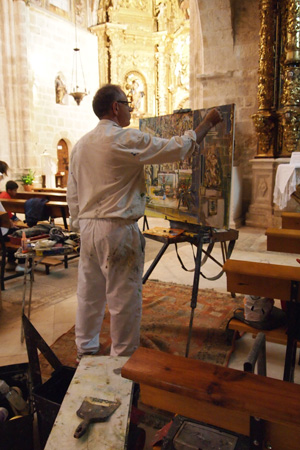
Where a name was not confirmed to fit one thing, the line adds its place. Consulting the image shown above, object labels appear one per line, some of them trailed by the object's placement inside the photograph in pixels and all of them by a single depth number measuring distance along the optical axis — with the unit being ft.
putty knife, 4.33
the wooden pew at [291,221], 10.37
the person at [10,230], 14.76
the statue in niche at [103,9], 53.52
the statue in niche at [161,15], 54.29
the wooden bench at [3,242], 13.29
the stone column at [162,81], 55.47
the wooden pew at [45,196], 20.73
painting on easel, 9.11
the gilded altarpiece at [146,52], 53.57
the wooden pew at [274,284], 6.04
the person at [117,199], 6.84
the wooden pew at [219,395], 3.19
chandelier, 50.45
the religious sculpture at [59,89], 48.27
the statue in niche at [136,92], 56.08
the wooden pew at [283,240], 8.47
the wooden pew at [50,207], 16.65
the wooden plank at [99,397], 4.21
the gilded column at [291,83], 21.39
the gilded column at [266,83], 22.97
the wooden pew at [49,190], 29.50
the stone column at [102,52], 53.37
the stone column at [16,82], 40.10
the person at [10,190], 19.07
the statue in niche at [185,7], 51.02
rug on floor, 8.79
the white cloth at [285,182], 20.16
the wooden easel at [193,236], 9.13
